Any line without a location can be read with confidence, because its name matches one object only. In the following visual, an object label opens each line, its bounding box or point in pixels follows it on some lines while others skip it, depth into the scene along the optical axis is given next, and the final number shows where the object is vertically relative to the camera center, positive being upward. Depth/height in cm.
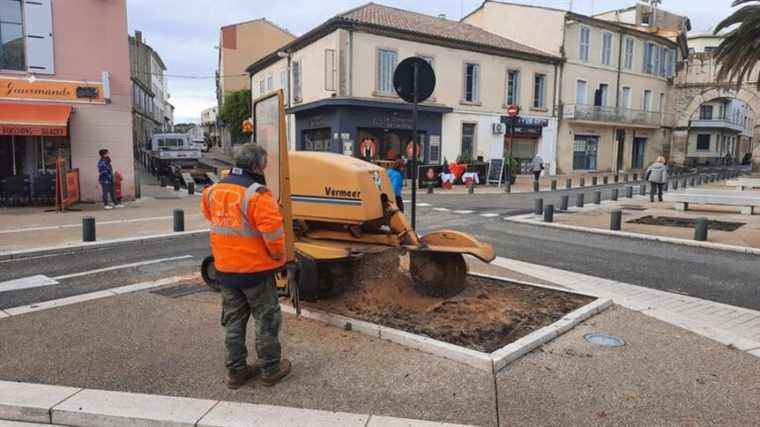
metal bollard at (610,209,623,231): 1060 -120
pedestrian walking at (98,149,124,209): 1395 -69
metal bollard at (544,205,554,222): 1195 -123
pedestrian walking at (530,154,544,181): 2384 -44
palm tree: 1393 +315
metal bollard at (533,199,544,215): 1316 -117
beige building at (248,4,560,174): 2436 +330
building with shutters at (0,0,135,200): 1406 +156
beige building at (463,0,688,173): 3112 +485
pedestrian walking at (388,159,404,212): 826 -32
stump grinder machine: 501 -76
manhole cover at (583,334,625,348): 446 -149
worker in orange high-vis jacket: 350 -68
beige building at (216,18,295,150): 4375 +887
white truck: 2662 -3
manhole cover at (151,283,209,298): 591 -153
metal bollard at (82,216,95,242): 920 -134
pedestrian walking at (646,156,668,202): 1678 -52
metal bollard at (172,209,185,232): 1051 -133
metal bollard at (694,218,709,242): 935 -117
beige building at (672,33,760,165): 3841 +402
